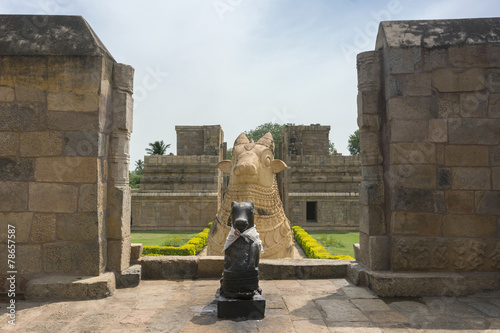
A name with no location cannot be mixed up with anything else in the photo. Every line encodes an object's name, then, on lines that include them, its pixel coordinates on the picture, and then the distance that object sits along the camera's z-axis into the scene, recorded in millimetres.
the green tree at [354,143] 38594
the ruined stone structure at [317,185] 15273
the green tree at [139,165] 44081
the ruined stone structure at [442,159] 4082
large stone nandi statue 6320
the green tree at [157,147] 31422
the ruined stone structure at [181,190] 15422
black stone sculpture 3209
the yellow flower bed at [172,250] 8422
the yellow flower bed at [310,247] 7281
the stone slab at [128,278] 4223
